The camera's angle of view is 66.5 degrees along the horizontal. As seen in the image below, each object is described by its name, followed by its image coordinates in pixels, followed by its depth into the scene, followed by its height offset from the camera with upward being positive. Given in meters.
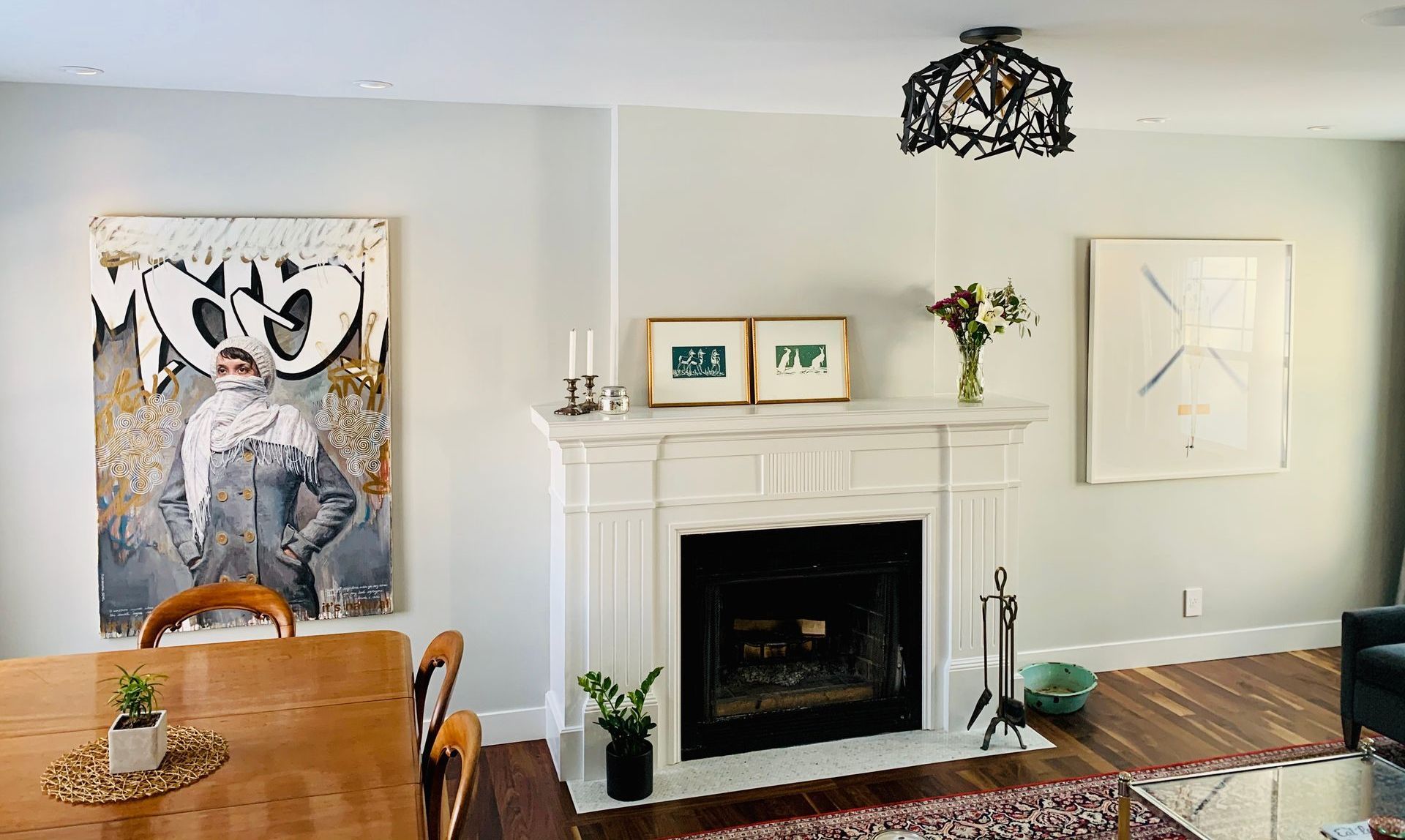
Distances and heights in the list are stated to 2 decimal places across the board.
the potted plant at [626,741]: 3.50 -1.23
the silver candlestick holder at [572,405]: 3.60 -0.12
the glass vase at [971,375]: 4.03 -0.01
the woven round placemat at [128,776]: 1.92 -0.75
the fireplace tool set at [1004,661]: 3.87 -1.07
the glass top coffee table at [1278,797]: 2.70 -1.12
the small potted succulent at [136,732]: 1.99 -0.67
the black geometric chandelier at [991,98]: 2.60 +0.68
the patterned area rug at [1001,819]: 3.28 -1.40
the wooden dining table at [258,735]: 1.82 -0.75
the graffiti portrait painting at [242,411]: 3.52 -0.14
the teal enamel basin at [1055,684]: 4.20 -1.27
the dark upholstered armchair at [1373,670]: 3.60 -1.01
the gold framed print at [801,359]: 3.99 +0.05
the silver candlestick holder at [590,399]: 3.68 -0.10
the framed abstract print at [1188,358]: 4.53 +0.07
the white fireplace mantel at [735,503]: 3.63 -0.46
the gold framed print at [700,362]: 3.88 +0.03
